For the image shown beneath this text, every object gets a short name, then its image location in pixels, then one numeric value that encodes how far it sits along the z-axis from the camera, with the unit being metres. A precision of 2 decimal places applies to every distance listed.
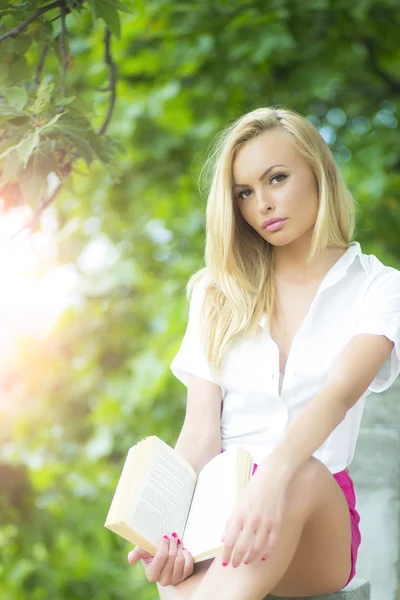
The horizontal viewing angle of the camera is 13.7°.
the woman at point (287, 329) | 2.43
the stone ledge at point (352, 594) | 2.49
